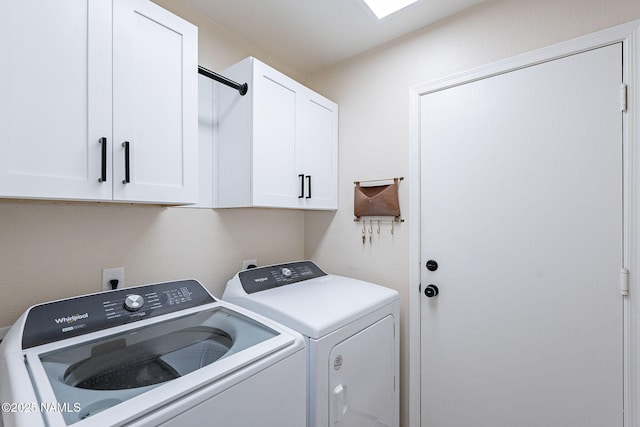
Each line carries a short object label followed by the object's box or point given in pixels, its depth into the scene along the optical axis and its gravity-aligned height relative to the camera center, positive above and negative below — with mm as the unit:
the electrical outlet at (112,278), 1348 -296
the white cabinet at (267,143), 1562 +427
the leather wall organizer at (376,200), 1865 +101
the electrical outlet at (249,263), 1946 -326
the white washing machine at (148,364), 697 -452
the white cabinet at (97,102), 880 +403
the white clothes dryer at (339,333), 1187 -547
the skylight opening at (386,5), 1557 +1146
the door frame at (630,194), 1204 +91
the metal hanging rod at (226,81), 1464 +711
